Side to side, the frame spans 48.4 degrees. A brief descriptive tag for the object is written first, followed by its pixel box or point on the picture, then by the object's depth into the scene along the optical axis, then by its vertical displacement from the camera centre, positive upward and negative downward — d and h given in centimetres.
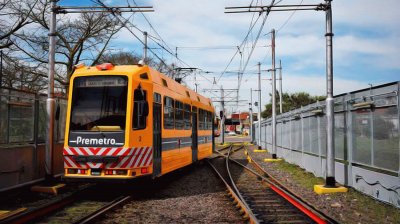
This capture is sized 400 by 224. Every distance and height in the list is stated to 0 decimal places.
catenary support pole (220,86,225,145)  4818 +337
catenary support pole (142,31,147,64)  2421 +466
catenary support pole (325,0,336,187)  1230 +65
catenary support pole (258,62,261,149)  3765 +334
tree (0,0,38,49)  2027 +540
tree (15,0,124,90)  2527 +620
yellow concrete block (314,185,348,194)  1195 -154
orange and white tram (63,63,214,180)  1082 +21
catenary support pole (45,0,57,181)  1230 +80
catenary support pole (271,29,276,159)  2489 +193
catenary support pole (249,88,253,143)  5972 +368
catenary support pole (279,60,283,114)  4942 +674
